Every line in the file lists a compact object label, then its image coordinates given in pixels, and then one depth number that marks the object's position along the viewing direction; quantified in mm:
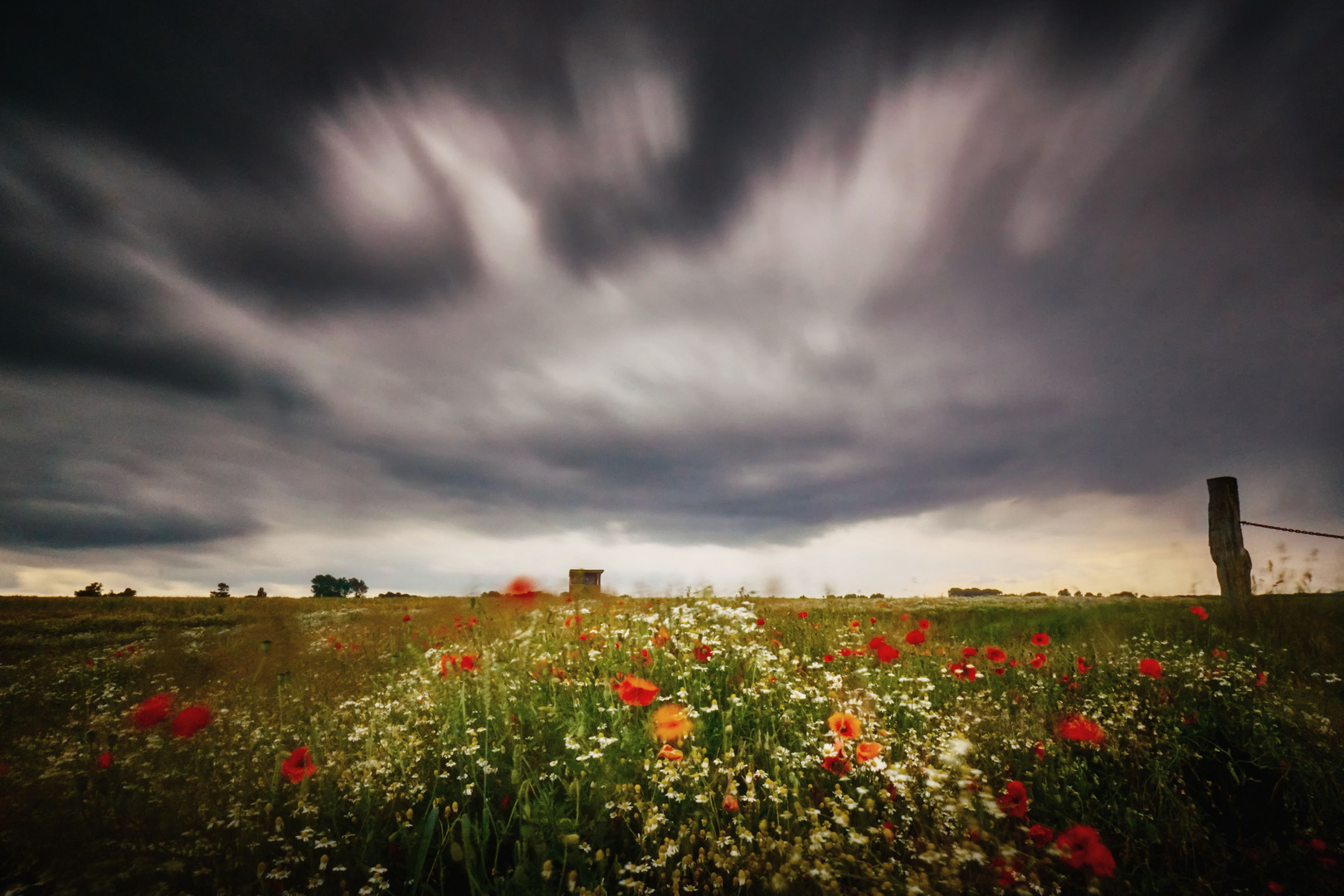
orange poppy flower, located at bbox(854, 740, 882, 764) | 2867
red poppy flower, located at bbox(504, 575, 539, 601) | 5352
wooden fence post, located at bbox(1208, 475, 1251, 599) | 7957
